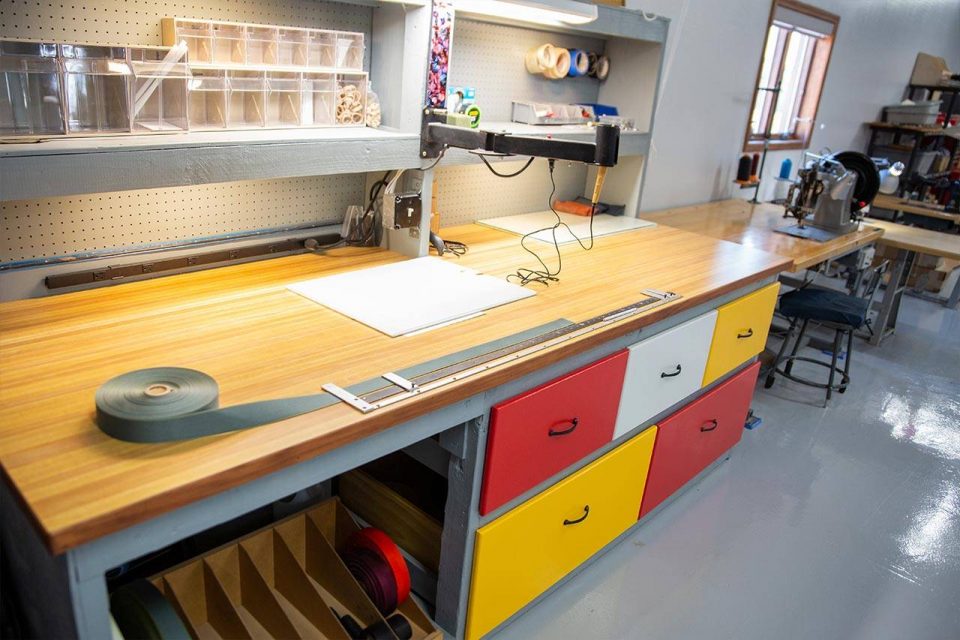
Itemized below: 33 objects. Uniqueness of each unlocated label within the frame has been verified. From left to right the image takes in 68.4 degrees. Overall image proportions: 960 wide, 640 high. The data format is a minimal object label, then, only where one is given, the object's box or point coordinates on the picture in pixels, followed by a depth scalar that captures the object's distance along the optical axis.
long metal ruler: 1.25
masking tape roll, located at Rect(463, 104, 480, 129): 2.01
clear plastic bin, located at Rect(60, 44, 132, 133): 1.38
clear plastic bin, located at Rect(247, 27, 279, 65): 1.68
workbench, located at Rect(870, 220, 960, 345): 3.59
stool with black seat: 3.27
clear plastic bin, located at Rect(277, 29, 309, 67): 1.74
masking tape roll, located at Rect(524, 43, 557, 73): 2.56
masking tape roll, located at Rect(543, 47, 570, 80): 2.61
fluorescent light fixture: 2.00
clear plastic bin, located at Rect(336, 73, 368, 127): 1.90
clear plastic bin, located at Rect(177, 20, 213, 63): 1.58
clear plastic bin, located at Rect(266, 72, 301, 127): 1.74
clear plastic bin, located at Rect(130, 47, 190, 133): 1.47
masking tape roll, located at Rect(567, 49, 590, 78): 2.70
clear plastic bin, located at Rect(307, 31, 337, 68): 1.79
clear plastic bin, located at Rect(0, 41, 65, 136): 1.30
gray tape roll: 1.05
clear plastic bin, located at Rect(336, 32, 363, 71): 1.84
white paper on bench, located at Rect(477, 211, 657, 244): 2.52
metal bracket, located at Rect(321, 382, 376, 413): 1.21
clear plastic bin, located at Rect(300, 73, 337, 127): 1.81
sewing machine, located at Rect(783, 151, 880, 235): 3.38
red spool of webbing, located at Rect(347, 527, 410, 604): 1.67
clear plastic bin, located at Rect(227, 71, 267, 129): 1.67
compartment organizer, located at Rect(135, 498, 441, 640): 1.53
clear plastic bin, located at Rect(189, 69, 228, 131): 1.60
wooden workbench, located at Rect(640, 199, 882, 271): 3.06
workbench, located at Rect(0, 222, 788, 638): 0.97
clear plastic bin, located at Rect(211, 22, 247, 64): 1.63
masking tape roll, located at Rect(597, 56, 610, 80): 2.88
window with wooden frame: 4.29
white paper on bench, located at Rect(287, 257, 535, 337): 1.62
